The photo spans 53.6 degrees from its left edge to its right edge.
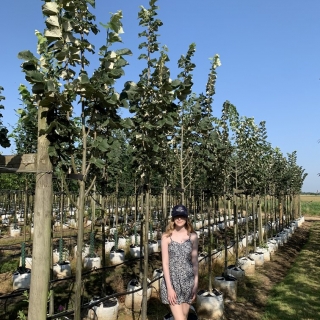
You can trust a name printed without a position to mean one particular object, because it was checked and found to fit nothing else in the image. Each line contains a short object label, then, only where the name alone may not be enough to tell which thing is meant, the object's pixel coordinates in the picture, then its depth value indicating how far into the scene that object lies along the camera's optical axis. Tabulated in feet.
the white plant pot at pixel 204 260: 37.79
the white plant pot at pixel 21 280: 27.99
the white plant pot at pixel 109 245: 43.11
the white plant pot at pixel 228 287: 27.63
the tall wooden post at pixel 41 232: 10.07
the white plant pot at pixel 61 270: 30.89
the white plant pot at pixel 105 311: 20.59
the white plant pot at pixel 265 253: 44.32
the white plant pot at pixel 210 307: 22.47
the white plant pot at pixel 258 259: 40.96
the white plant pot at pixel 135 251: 40.19
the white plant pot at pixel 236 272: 32.91
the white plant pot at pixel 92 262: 34.15
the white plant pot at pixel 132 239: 47.98
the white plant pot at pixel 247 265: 36.65
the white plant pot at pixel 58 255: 36.89
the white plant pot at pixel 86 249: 40.49
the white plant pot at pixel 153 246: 42.55
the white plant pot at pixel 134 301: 23.57
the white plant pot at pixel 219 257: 40.23
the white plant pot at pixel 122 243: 45.96
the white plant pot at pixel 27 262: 33.31
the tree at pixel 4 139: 17.38
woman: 13.19
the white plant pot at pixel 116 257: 35.93
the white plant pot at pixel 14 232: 57.06
